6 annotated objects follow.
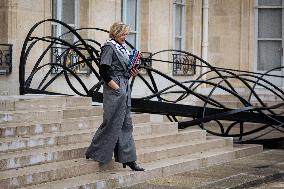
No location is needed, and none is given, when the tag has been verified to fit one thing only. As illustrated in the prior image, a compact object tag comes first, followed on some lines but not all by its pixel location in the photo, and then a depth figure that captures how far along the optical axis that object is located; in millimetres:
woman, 9719
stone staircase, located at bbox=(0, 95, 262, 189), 9094
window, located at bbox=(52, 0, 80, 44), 14219
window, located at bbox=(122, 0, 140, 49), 16703
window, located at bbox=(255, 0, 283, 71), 19562
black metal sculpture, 12438
